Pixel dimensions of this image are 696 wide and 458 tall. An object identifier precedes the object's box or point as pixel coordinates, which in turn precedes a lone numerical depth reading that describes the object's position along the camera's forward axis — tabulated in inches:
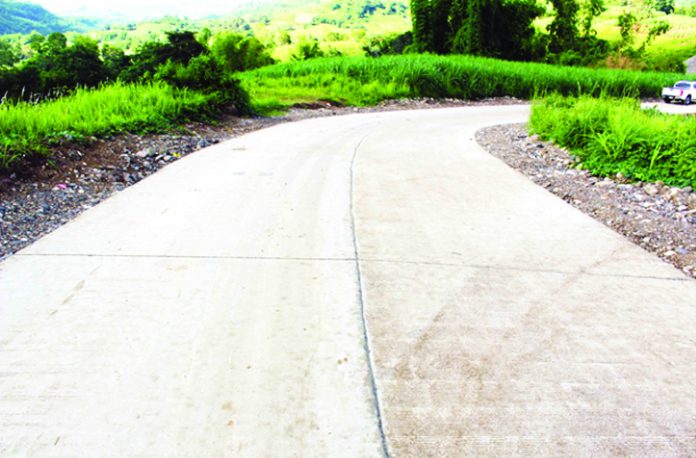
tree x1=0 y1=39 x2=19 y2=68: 2664.9
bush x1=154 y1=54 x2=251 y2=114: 520.4
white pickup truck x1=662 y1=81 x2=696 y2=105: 1045.8
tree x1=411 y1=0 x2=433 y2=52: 1743.4
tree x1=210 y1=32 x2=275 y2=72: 2175.2
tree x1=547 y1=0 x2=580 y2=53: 1948.8
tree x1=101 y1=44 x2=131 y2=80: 1453.2
